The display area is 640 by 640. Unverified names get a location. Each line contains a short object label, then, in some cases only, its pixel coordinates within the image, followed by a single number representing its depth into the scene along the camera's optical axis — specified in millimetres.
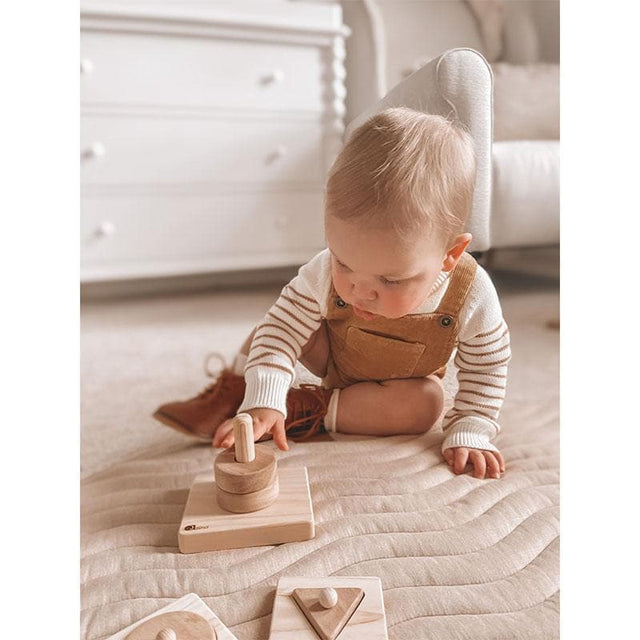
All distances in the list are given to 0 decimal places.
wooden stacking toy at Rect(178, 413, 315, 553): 464
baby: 435
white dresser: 1331
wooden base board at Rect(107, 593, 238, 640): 390
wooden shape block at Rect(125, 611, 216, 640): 382
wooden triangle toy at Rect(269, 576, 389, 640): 385
